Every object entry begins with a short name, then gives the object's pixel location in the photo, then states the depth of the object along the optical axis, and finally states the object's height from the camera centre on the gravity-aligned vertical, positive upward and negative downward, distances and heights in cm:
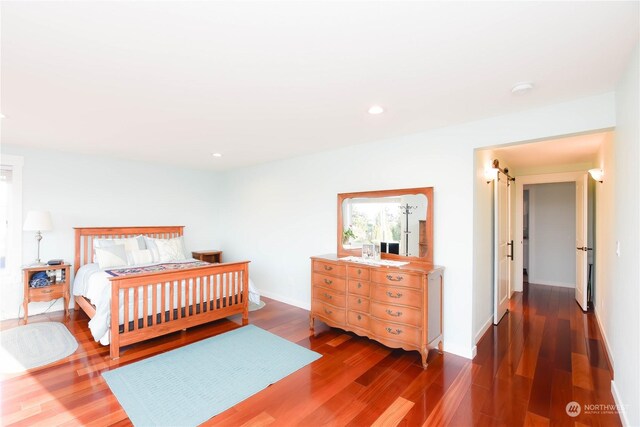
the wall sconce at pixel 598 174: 355 +58
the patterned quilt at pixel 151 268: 377 -71
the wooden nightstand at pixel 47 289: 377 -96
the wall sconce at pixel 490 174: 359 +58
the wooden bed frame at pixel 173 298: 301 -95
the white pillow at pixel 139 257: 445 -61
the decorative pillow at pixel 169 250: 473 -53
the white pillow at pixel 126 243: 438 -41
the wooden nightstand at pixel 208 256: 567 -74
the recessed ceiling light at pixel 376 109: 260 +98
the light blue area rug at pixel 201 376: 213 -137
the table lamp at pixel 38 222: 383 -9
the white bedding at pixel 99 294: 293 -91
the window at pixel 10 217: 401 -2
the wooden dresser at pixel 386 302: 283 -87
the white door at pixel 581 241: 430 -29
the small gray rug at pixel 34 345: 276 -136
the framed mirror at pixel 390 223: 331 -4
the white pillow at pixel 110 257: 413 -57
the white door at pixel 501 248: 390 -40
